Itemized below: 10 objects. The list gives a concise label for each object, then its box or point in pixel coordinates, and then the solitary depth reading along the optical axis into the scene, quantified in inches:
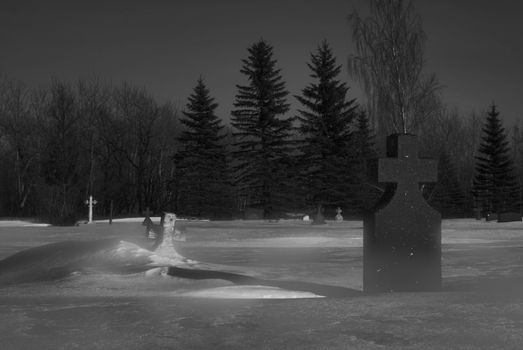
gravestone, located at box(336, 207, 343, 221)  1513.3
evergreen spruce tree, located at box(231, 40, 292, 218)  1827.0
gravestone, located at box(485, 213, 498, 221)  1385.5
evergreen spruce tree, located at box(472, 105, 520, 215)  2150.6
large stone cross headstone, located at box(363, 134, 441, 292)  278.7
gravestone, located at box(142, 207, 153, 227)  787.4
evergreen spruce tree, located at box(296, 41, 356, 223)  1820.9
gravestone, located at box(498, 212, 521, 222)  1314.0
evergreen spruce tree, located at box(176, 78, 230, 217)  1920.5
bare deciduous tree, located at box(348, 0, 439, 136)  1077.1
